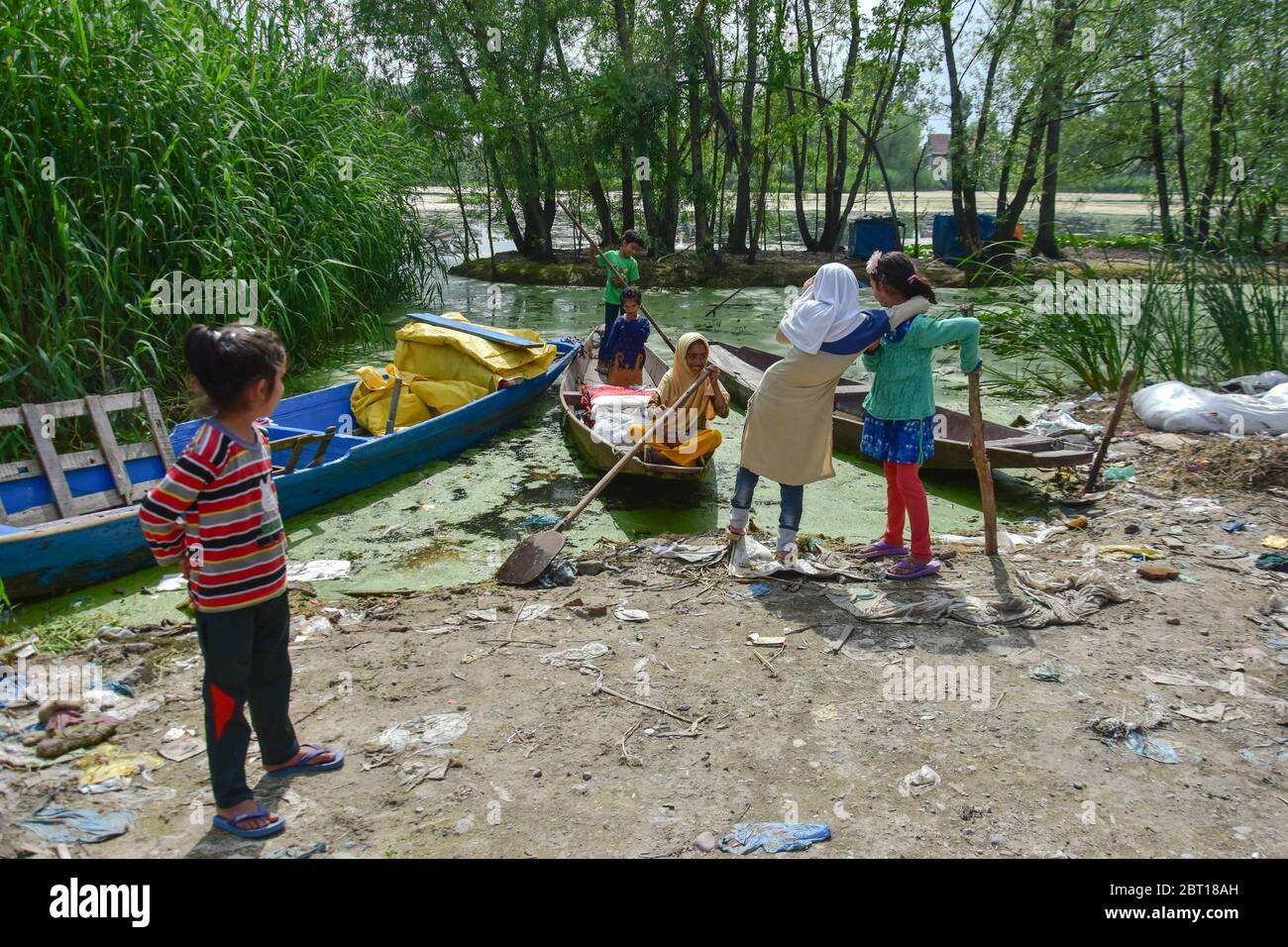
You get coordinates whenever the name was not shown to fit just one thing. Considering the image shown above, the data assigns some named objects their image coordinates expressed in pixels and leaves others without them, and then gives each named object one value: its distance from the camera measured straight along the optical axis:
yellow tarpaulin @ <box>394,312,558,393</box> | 7.39
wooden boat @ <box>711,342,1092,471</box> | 5.96
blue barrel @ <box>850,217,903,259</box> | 16.83
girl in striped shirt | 2.39
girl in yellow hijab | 5.63
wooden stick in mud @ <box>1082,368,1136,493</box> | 5.79
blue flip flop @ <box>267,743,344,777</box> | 2.93
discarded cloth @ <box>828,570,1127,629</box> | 4.08
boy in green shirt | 8.93
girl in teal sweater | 4.21
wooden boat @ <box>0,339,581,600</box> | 4.52
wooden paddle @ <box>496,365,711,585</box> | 4.69
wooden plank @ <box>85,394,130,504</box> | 5.32
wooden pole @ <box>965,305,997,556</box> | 4.64
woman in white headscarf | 4.18
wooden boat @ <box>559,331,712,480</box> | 5.72
